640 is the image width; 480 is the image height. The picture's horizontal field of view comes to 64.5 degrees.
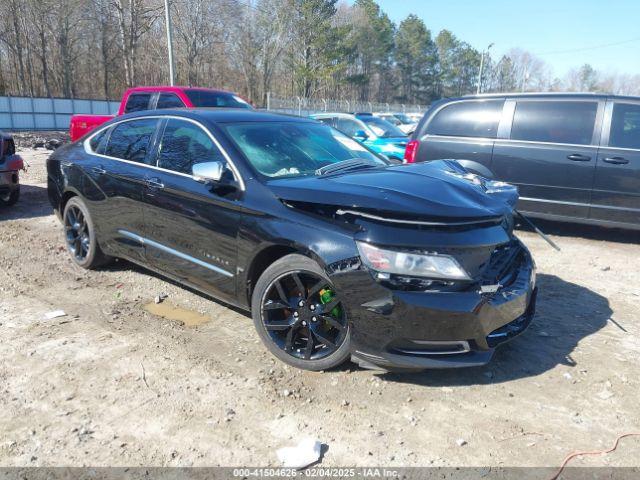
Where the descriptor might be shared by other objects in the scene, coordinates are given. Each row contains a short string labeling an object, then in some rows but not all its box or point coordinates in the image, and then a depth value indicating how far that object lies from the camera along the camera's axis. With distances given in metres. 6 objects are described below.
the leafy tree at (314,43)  50.47
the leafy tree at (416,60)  71.50
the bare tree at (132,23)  39.03
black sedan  2.91
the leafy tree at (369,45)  62.22
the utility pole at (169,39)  22.60
